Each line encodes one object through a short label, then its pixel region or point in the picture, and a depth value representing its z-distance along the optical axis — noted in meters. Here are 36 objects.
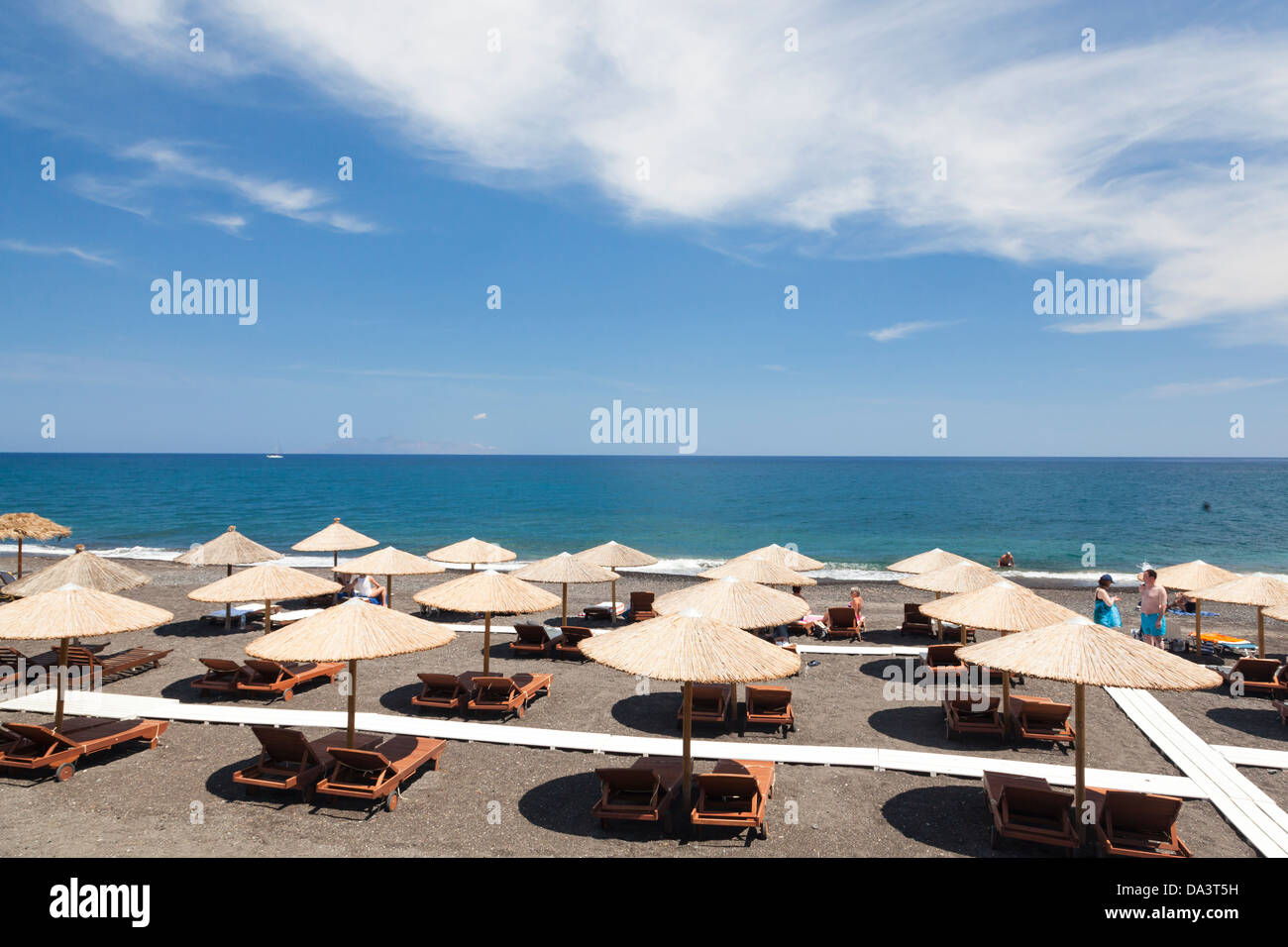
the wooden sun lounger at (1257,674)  12.66
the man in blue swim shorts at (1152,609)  14.57
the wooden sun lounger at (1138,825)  6.71
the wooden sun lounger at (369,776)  7.80
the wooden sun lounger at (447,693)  11.37
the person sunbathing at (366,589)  18.69
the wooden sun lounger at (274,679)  11.96
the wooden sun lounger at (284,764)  8.06
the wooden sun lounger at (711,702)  10.89
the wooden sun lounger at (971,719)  10.42
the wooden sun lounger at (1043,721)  10.06
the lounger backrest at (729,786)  7.23
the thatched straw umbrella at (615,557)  18.36
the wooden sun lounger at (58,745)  8.48
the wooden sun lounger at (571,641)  15.11
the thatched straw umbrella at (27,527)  21.94
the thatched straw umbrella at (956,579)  14.16
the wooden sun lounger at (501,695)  11.12
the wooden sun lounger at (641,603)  18.42
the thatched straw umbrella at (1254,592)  13.60
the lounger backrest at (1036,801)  6.95
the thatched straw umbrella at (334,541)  19.42
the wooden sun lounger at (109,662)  12.99
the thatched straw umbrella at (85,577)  14.30
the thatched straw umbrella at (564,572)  15.73
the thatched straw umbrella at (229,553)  17.53
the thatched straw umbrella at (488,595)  11.44
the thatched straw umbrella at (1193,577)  16.08
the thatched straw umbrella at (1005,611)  10.09
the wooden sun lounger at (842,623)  17.34
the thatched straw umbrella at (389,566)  16.67
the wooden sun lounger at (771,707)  10.67
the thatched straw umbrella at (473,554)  18.81
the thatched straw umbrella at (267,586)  13.55
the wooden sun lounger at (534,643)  15.30
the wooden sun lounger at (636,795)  7.40
